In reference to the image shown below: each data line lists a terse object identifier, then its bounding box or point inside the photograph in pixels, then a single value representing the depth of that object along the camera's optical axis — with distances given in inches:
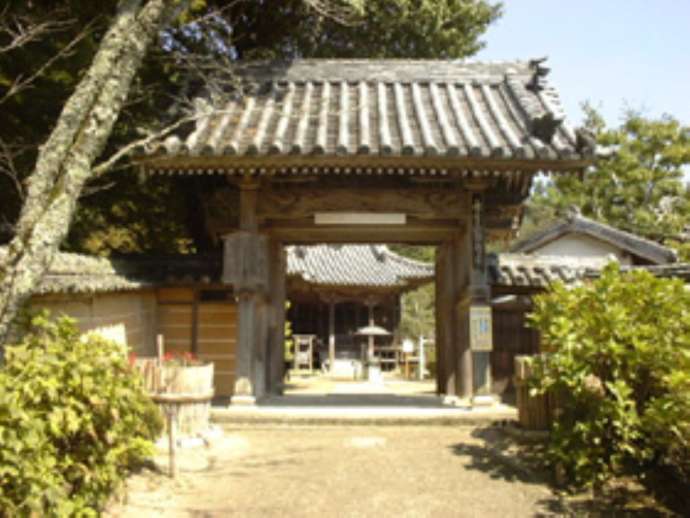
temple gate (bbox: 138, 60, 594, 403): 318.7
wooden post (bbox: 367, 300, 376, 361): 975.4
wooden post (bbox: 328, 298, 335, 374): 1000.9
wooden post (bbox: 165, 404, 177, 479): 239.2
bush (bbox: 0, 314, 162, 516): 150.9
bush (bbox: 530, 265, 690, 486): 212.5
